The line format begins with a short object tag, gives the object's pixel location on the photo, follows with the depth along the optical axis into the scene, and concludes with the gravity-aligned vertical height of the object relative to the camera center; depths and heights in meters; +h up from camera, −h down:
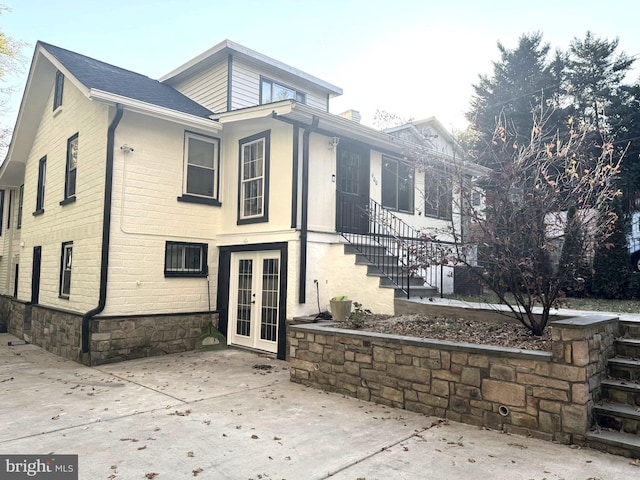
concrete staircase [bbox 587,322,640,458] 3.65 -1.14
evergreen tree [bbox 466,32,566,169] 21.52 +9.95
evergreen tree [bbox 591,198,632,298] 11.34 +0.30
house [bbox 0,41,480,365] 8.09 +1.36
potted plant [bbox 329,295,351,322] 7.43 -0.52
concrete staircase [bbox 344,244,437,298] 7.73 +0.15
